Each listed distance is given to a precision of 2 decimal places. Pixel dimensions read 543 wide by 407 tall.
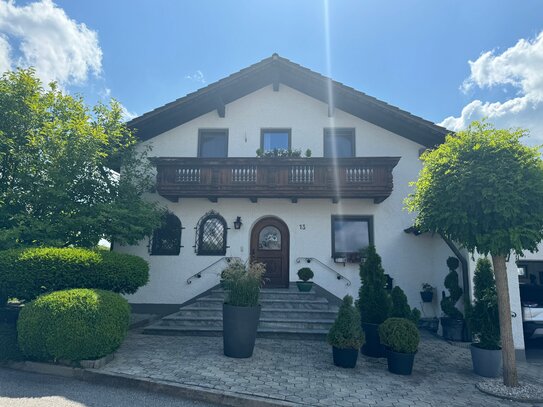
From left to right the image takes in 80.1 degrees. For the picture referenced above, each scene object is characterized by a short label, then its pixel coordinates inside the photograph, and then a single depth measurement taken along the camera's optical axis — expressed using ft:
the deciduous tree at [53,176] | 27.58
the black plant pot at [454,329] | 29.89
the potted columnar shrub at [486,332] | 20.76
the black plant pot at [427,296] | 34.96
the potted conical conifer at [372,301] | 24.16
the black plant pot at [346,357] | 21.26
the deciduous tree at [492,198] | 17.94
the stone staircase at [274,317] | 29.25
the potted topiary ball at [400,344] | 20.57
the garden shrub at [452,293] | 30.27
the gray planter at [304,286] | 34.76
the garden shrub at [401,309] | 24.62
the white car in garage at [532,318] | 26.03
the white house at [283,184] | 35.22
